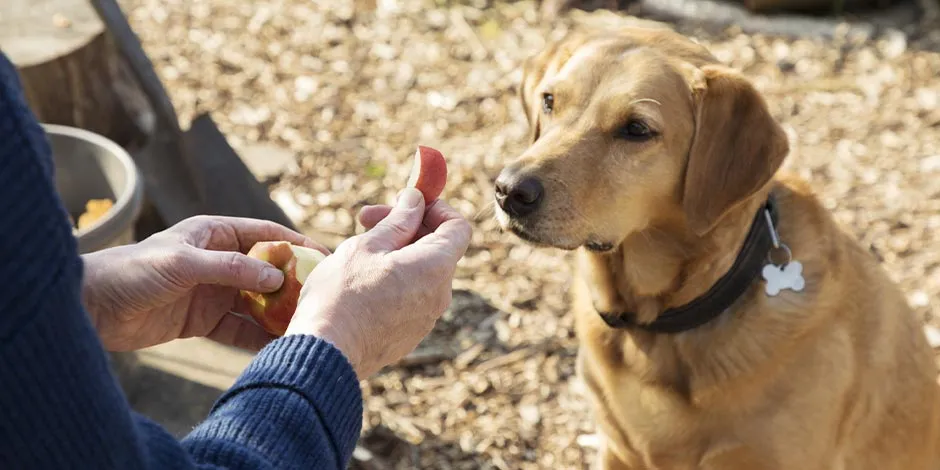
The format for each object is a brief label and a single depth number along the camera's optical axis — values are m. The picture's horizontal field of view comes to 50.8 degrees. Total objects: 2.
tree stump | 4.45
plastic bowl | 3.56
